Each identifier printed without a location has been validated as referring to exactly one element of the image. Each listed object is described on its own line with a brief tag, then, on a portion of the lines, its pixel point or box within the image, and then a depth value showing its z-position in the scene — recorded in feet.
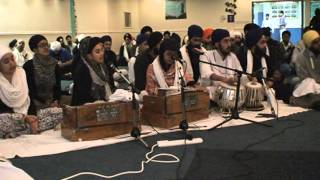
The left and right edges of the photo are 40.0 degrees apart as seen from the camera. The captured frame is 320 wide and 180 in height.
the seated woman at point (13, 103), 14.92
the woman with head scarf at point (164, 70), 16.81
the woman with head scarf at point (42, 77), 16.99
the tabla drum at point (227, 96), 17.03
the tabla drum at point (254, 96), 17.76
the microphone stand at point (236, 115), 15.81
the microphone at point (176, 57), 15.56
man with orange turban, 25.14
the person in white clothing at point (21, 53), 31.45
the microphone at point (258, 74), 16.64
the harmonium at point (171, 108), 15.52
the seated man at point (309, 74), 19.10
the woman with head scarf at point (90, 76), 15.49
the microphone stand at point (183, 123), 13.97
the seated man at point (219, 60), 18.43
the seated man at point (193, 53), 19.95
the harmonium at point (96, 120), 13.94
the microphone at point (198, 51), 18.94
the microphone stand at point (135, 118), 13.48
